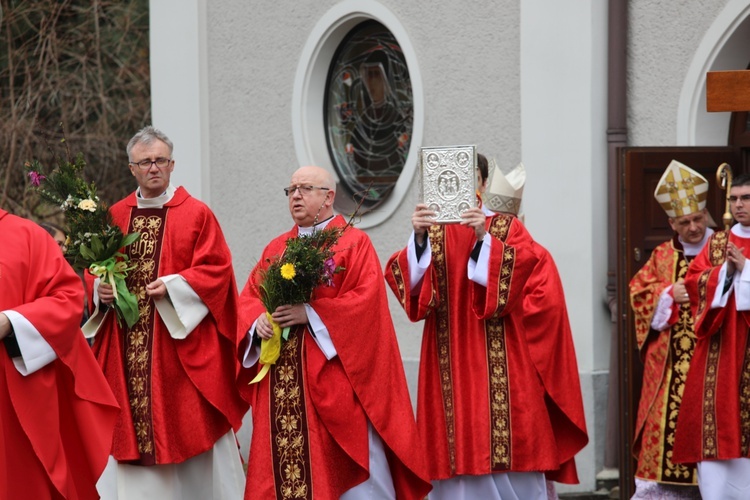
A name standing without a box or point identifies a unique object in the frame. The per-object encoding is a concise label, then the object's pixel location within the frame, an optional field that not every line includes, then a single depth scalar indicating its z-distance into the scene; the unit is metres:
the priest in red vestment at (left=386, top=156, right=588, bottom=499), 13.90
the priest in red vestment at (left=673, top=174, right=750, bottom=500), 14.56
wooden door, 16.81
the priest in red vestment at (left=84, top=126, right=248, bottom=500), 14.42
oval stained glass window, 22.27
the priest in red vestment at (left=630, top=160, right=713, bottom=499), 15.80
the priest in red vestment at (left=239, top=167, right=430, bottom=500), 12.80
